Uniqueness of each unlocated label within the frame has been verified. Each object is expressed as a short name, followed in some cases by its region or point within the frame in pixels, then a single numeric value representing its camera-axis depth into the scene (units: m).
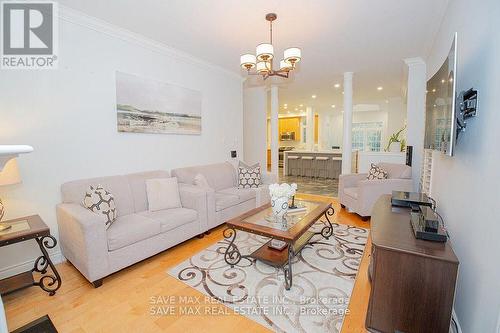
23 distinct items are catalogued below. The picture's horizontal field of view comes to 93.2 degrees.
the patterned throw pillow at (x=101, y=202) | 2.29
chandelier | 2.42
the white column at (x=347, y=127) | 4.84
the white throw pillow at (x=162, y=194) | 2.90
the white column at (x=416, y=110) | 4.14
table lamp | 1.87
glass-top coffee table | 2.09
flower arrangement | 2.42
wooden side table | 1.85
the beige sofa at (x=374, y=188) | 3.57
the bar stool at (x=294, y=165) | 8.13
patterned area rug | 1.72
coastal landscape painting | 2.99
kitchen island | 7.43
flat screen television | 1.57
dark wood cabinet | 1.32
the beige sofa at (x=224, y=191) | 3.26
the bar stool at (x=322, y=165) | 7.56
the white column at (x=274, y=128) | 5.79
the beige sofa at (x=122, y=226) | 2.04
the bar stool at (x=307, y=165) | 7.82
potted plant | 5.49
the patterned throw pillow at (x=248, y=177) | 4.11
